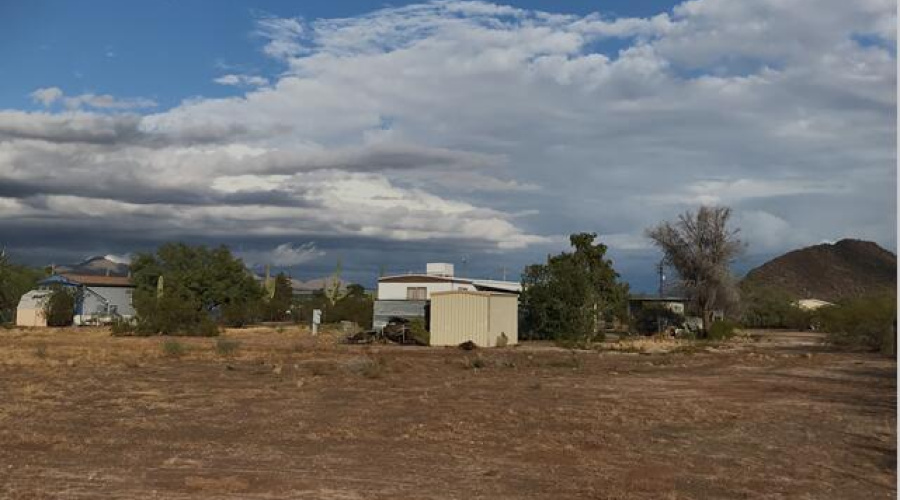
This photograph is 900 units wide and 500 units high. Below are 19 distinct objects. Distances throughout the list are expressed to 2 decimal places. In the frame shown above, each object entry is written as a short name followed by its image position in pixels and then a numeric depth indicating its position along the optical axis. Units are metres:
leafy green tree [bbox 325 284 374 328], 67.62
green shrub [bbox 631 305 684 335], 62.47
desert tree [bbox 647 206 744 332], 58.94
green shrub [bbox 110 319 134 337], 52.16
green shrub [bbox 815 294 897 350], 39.66
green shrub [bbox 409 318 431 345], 46.34
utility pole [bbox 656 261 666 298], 62.78
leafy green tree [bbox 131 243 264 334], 54.41
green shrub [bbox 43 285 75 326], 71.19
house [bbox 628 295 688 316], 63.81
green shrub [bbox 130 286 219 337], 53.81
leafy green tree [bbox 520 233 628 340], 48.75
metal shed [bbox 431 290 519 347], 44.91
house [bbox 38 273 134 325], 77.62
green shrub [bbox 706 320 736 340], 53.97
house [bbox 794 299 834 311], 84.28
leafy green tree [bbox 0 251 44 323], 78.25
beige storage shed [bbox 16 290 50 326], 74.68
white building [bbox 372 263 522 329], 69.62
